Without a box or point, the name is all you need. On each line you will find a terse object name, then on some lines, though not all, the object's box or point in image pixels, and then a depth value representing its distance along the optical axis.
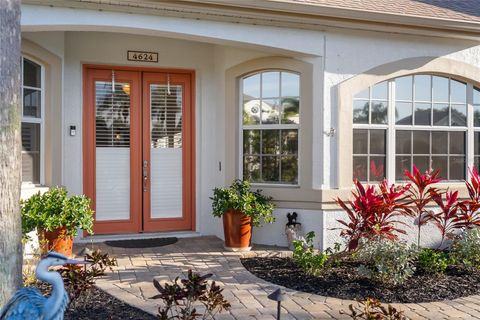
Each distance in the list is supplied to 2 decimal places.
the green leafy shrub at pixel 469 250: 6.21
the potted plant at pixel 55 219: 5.92
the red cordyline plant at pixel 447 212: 6.32
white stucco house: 6.89
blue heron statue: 2.74
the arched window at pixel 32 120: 6.76
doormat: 7.25
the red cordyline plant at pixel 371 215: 5.93
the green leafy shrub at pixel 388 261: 5.41
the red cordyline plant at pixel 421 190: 6.34
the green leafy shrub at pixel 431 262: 5.95
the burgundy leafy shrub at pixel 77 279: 4.45
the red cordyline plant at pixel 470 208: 6.37
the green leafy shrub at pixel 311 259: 5.79
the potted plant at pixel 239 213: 6.86
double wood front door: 7.74
